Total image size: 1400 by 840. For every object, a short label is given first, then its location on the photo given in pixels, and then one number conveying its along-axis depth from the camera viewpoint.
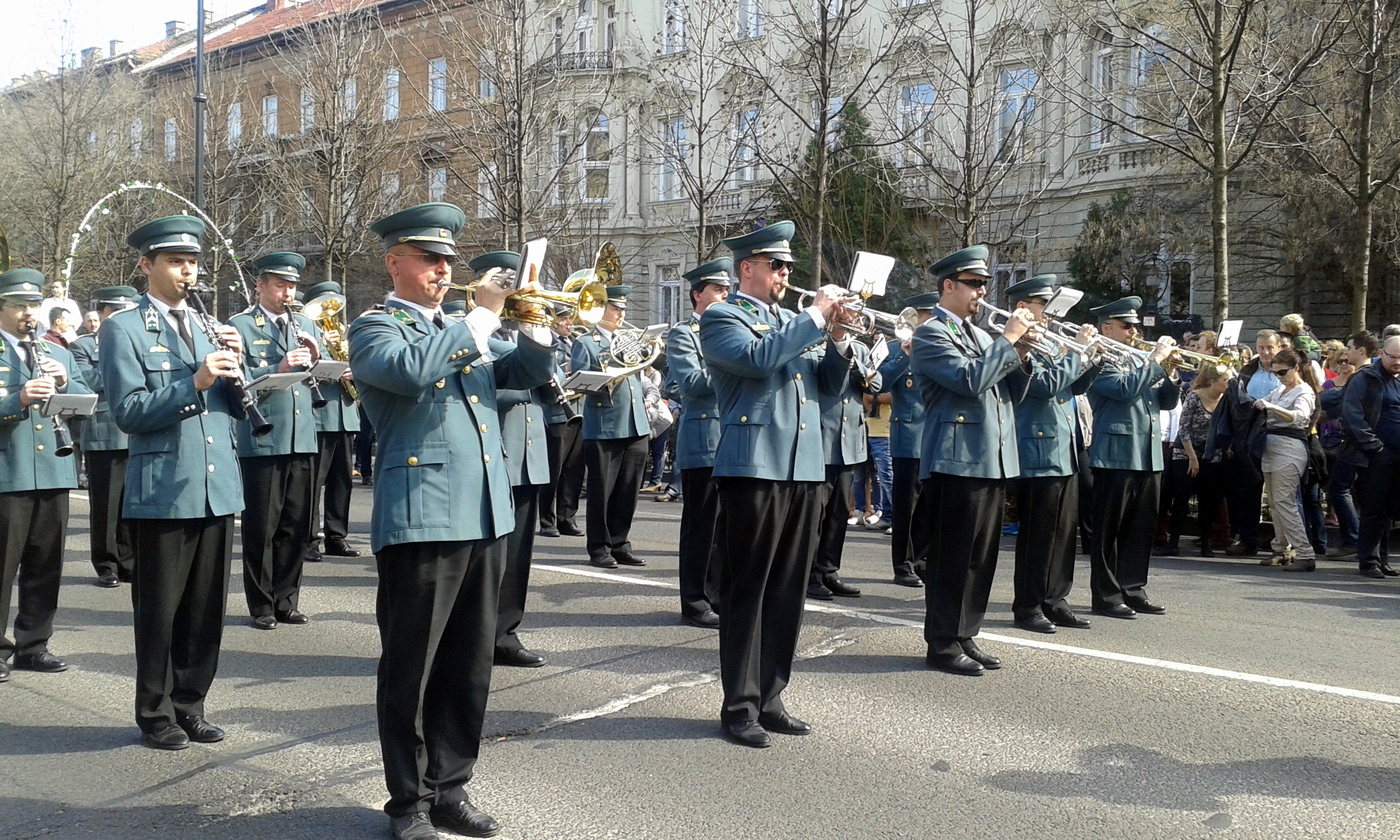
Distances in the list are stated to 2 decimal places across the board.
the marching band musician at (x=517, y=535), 6.69
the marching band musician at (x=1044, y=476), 7.46
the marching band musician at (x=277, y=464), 7.75
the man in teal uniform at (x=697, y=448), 7.93
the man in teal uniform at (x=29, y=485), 6.61
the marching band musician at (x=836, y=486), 8.82
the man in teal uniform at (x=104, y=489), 9.09
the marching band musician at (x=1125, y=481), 8.19
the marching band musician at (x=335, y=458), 9.40
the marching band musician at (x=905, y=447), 9.75
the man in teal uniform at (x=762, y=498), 5.43
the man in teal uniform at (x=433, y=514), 4.21
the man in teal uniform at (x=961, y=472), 6.54
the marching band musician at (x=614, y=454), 10.09
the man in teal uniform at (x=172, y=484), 5.32
